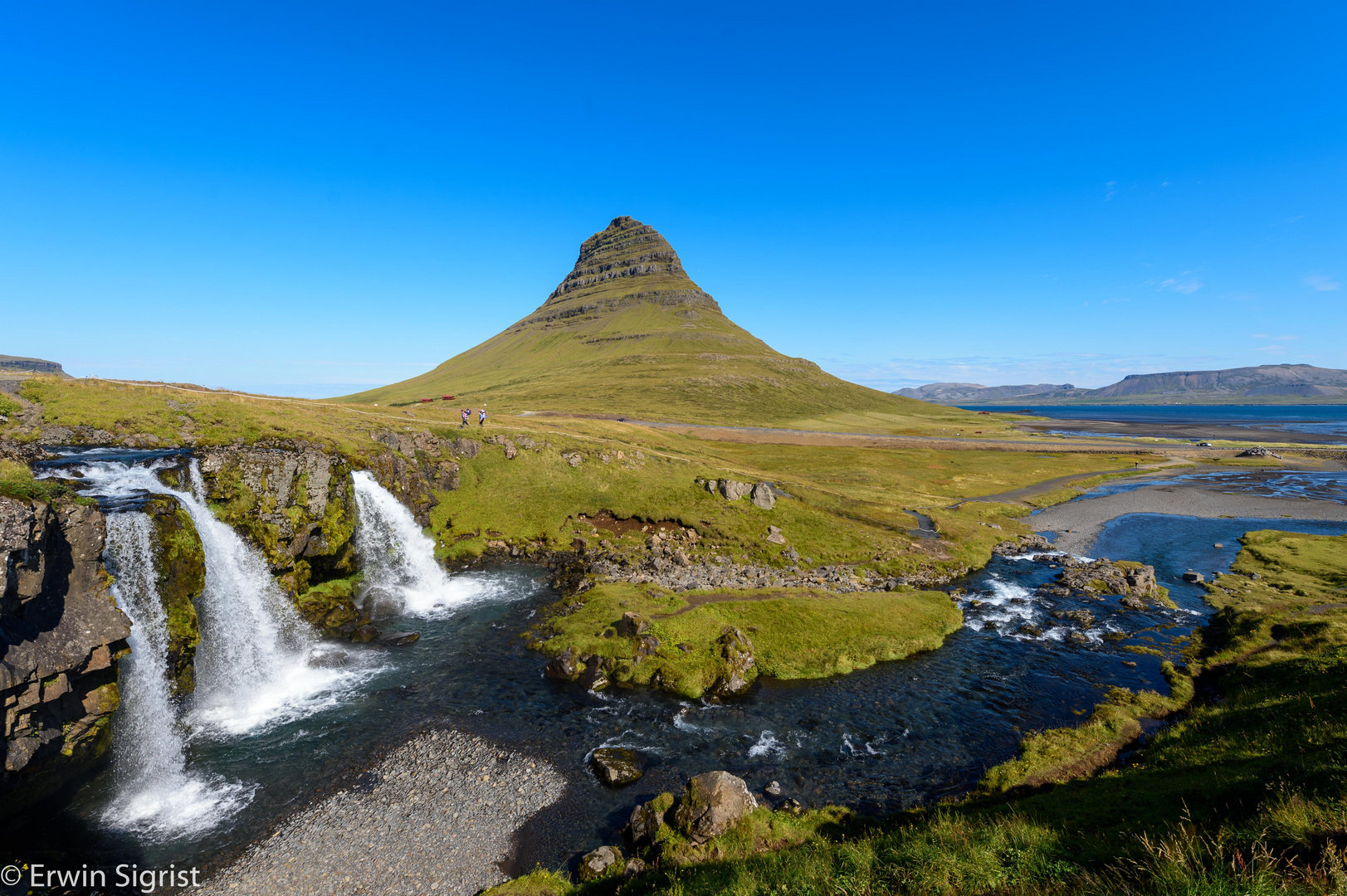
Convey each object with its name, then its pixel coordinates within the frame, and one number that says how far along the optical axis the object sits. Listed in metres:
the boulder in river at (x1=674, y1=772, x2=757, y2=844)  20.00
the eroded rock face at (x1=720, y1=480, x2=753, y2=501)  65.75
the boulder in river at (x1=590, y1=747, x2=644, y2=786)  24.69
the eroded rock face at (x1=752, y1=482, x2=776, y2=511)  64.94
